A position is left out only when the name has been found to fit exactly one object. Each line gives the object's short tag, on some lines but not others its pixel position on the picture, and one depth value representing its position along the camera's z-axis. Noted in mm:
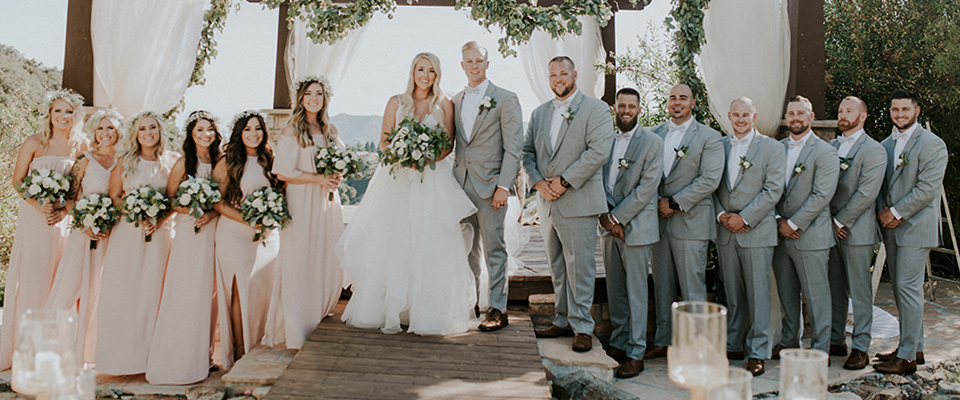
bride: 4246
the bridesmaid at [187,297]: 4176
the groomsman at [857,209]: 4383
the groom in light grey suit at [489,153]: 4359
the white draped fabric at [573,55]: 7402
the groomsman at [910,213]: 4289
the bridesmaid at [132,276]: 4242
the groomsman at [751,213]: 4410
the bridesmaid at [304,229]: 4355
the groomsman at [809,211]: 4379
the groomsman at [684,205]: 4430
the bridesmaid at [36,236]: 4488
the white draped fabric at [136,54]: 5652
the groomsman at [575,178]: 4246
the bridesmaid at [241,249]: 4383
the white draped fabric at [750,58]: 5508
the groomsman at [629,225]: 4344
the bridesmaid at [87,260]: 4406
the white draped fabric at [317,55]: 6582
